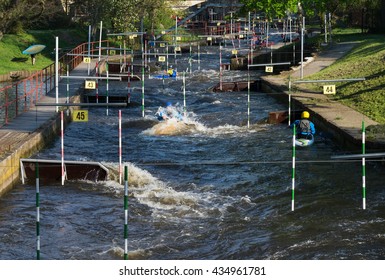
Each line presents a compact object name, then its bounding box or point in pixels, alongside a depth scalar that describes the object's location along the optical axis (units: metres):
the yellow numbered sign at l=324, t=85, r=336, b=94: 30.34
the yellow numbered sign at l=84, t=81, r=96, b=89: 32.41
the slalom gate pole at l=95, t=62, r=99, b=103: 48.31
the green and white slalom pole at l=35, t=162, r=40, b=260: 14.85
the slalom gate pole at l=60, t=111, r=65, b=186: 24.08
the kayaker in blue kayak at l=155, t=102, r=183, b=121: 34.66
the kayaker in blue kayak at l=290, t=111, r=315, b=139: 29.11
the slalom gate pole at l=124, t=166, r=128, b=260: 14.52
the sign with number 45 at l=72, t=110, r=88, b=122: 23.08
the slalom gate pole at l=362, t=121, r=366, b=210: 20.60
